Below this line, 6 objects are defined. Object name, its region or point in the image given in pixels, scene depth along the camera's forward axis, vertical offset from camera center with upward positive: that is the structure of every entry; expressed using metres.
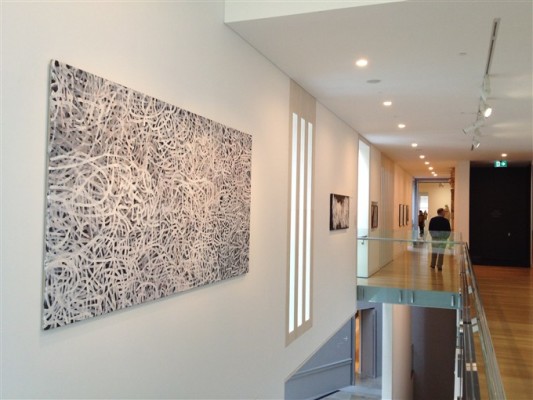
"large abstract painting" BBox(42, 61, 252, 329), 2.60 +0.11
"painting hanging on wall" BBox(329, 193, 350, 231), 8.49 +0.12
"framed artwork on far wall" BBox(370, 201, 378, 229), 12.13 +0.10
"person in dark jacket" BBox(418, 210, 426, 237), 22.56 -0.07
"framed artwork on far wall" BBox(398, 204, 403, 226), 18.67 +0.17
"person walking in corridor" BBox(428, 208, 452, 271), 10.72 -0.61
